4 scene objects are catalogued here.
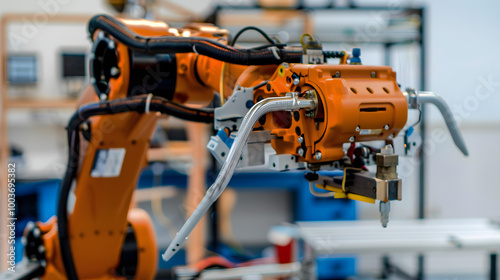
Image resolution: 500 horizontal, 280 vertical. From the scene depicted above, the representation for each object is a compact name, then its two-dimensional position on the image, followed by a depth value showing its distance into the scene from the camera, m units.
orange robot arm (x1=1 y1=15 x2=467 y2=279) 0.79
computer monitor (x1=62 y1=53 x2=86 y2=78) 3.86
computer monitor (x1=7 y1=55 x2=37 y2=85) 3.93
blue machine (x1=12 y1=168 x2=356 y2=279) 3.27
